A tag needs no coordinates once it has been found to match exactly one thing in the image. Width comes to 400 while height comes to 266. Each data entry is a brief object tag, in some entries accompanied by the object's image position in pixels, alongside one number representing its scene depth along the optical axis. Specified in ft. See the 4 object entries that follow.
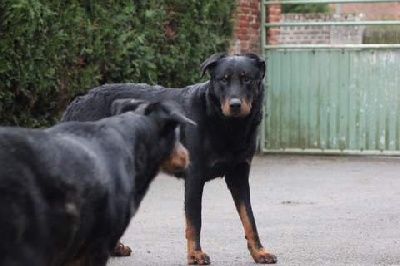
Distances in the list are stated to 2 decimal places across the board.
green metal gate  58.59
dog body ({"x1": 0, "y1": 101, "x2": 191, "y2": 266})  17.49
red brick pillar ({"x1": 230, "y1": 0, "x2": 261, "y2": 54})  59.41
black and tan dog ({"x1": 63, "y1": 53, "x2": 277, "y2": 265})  28.55
